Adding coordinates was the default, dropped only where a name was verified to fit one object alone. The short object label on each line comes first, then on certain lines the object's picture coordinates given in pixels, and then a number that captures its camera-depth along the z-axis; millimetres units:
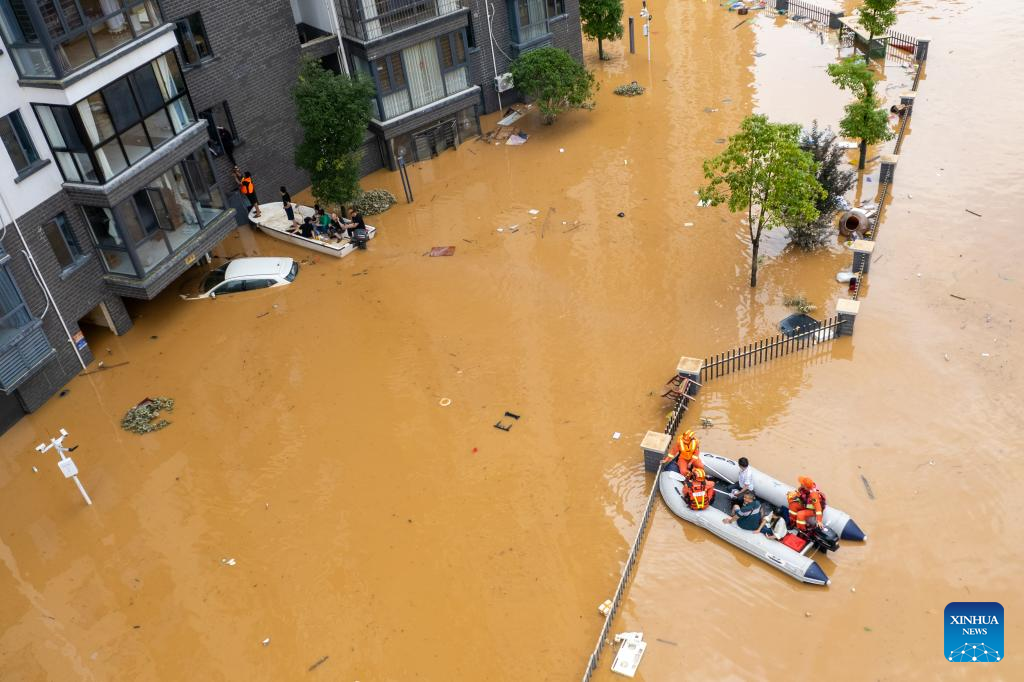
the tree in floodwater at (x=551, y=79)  29281
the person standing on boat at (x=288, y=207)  26025
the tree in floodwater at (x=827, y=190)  22578
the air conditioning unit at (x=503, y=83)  31250
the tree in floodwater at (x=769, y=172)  19312
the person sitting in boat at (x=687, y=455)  15750
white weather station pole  16594
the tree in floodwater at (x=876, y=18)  29502
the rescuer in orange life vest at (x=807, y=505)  14500
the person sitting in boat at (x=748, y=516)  14914
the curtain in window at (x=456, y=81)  28844
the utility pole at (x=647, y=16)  39625
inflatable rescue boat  14227
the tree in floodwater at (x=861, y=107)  24125
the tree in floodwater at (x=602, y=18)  33938
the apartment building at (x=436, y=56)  26406
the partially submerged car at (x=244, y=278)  23625
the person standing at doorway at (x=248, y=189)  26000
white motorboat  24891
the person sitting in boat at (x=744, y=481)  15448
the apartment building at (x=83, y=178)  18453
